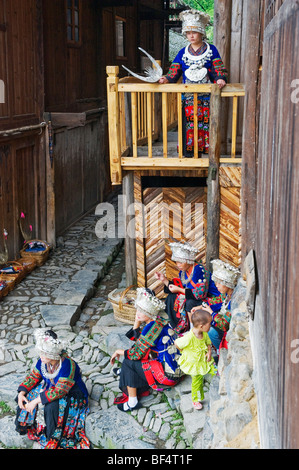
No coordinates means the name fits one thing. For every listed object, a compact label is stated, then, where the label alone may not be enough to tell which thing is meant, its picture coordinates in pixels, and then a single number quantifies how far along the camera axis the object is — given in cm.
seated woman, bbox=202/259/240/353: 628
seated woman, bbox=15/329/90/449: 594
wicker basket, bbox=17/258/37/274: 1041
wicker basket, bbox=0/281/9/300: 927
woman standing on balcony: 739
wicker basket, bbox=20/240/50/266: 1085
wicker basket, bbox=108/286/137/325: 845
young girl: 607
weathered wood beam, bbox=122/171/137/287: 866
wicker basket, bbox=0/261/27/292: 967
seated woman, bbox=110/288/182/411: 638
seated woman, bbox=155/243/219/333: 734
